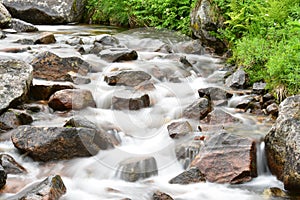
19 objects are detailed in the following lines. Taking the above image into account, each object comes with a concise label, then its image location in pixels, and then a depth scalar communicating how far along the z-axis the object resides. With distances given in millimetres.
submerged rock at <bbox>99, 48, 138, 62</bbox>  8758
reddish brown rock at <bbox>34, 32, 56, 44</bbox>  10184
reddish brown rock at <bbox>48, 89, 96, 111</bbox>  6324
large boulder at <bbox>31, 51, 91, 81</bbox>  7441
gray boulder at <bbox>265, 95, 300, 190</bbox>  4328
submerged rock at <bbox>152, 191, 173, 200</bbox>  4074
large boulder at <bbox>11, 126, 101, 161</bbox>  4855
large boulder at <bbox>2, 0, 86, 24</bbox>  14641
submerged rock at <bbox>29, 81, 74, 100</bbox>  6727
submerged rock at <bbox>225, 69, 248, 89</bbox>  7373
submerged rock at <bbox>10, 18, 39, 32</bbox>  12138
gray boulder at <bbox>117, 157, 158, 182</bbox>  4680
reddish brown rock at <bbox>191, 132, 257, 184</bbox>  4637
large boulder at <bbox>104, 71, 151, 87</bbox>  7273
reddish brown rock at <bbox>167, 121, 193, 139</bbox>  5588
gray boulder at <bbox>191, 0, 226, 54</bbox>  9727
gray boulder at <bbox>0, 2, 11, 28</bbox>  12086
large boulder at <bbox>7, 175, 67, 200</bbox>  3814
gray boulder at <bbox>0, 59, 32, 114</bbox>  5977
